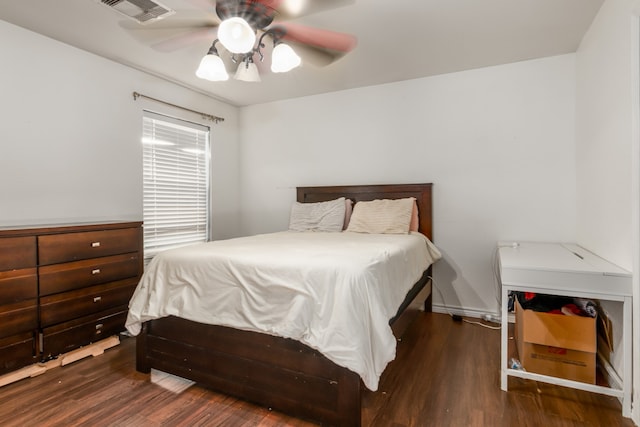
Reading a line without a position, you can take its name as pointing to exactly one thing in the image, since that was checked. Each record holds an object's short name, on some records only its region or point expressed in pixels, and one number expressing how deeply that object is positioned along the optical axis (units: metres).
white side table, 1.67
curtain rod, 3.15
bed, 1.57
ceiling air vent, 1.89
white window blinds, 3.36
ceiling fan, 1.70
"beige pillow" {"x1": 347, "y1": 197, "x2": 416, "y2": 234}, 3.11
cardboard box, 1.83
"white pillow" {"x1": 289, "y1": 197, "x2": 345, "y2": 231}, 3.44
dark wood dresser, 2.05
